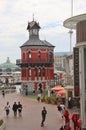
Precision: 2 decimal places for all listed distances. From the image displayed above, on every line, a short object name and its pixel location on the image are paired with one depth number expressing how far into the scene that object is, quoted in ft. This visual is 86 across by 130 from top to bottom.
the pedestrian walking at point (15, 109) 106.73
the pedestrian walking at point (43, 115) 86.83
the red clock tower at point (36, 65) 236.22
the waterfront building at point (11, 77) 548.72
